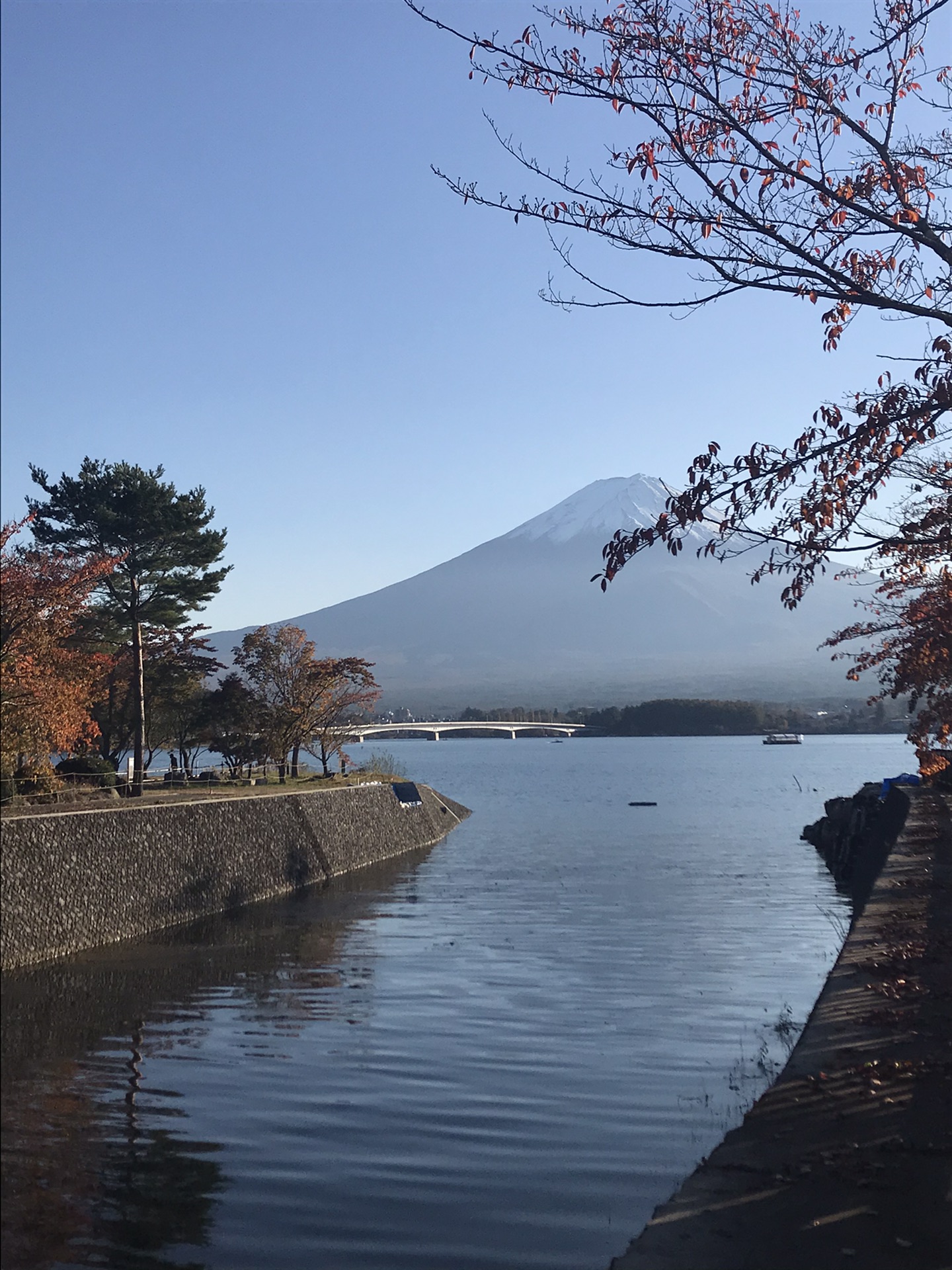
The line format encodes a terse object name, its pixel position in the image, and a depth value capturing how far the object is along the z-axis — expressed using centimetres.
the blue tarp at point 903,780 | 3185
